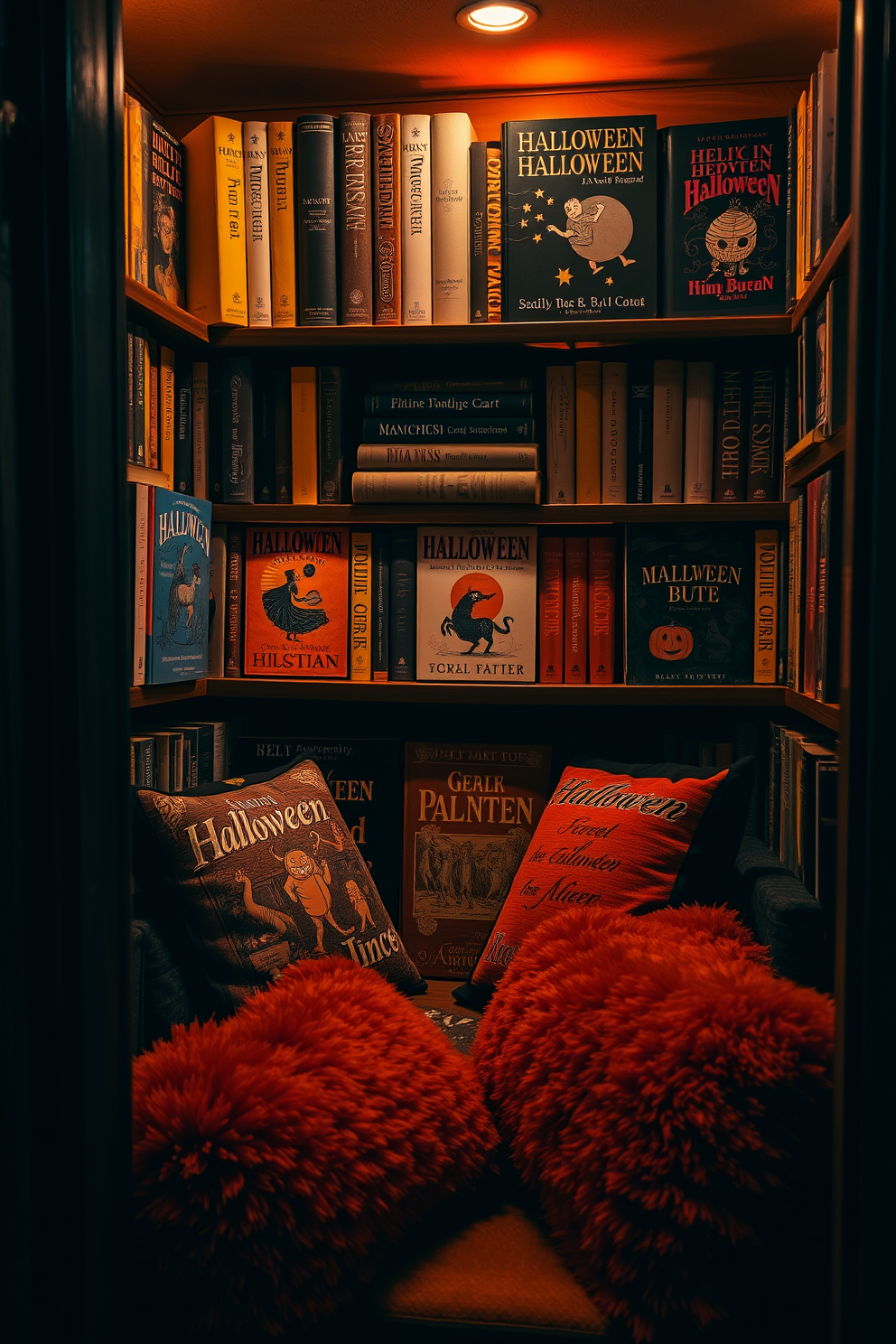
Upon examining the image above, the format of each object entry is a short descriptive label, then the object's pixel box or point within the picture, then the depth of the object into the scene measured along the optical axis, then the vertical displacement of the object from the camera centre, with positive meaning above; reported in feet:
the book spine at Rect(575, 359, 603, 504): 5.62 +1.36
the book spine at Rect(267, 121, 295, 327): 5.53 +2.62
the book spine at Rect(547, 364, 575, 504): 5.65 +1.31
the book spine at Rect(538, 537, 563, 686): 5.69 +0.21
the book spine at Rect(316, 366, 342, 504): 5.75 +1.34
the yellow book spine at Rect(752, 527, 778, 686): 5.51 +0.21
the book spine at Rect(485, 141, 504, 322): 5.48 +2.56
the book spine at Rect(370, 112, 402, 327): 5.45 +2.60
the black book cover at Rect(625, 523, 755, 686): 5.55 +0.25
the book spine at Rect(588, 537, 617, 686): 5.65 +0.25
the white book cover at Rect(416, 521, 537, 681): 5.71 +0.23
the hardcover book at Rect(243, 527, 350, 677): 5.85 +0.27
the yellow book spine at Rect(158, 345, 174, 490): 5.41 +1.40
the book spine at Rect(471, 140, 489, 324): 5.48 +2.50
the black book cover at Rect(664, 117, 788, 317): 5.24 +2.51
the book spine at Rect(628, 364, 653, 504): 5.59 +1.26
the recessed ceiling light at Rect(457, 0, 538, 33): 4.89 +3.46
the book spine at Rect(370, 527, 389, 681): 5.82 +0.26
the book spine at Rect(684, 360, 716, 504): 5.52 +1.31
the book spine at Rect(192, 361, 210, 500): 5.78 +1.39
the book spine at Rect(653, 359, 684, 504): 5.54 +1.32
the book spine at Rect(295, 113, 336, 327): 5.45 +2.59
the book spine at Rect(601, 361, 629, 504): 5.60 +1.35
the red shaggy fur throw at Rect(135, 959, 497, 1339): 2.55 -1.55
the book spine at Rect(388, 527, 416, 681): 5.81 +0.22
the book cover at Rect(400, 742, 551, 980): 5.63 -1.24
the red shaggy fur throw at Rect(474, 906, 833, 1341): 2.53 -1.43
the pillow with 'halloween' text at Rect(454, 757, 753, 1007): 4.40 -1.04
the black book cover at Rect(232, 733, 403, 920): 5.78 -0.97
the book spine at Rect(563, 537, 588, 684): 5.67 +0.21
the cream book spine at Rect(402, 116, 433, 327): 5.43 +2.56
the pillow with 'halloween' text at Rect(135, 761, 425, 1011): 4.03 -1.12
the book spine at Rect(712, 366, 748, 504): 5.51 +1.30
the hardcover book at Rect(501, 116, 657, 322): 5.38 +2.56
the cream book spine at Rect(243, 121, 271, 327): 5.50 +2.59
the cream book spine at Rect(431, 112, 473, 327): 5.41 +2.59
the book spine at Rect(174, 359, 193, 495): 5.66 +1.35
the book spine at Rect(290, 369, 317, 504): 5.77 +1.35
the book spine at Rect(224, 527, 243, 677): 5.90 +0.22
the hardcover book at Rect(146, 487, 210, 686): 4.98 +0.30
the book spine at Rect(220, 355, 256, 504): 5.76 +1.38
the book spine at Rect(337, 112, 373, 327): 5.45 +2.59
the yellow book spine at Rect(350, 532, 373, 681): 5.83 +0.24
